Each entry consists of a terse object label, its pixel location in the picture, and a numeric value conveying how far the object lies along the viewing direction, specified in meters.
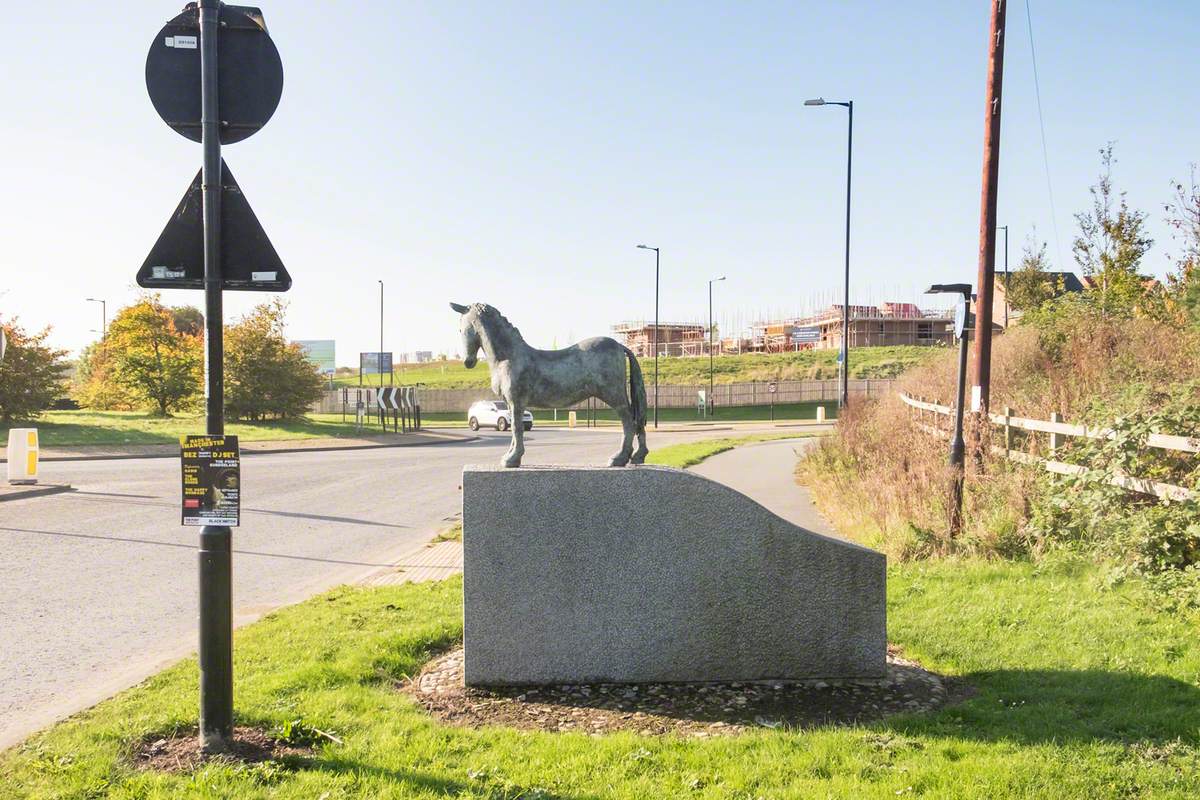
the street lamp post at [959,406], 9.14
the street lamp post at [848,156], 24.79
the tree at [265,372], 36.12
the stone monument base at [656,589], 5.08
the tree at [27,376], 30.81
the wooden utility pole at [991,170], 11.46
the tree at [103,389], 42.94
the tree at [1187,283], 14.78
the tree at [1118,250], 23.03
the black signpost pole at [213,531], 4.08
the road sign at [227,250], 4.24
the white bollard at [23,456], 16.75
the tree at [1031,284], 37.84
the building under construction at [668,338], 90.31
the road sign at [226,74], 4.20
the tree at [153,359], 40.41
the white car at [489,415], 42.72
